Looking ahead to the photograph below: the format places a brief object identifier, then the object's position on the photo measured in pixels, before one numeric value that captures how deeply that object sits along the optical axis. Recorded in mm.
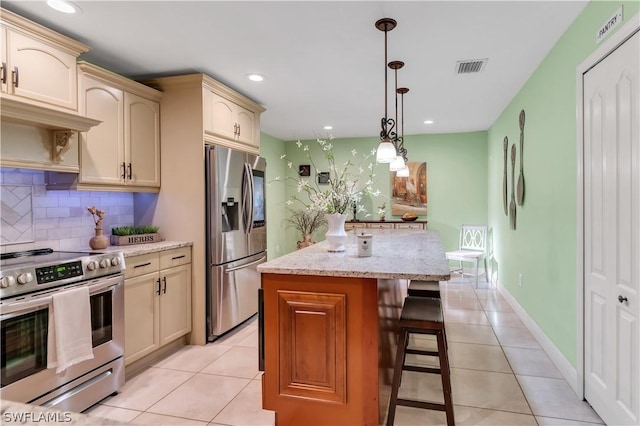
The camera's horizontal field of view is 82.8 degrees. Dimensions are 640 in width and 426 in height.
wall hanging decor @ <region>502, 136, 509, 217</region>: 4647
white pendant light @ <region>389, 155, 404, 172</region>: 3273
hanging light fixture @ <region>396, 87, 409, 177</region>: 3878
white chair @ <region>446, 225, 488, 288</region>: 5742
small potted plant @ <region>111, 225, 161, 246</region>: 3076
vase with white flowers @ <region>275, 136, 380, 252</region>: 2480
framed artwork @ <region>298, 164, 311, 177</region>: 7102
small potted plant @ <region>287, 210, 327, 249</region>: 6969
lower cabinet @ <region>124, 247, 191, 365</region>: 2750
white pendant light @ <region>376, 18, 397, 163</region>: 2456
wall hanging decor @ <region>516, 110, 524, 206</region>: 3780
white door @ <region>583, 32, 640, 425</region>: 1804
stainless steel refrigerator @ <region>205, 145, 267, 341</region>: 3400
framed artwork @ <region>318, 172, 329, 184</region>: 7000
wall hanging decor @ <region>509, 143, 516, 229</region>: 4188
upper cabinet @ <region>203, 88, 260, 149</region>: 3457
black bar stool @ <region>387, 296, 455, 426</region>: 1938
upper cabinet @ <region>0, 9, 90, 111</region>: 2217
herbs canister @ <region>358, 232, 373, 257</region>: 2317
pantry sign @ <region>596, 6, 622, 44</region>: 1930
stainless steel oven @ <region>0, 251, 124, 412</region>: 1909
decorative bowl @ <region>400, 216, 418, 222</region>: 6130
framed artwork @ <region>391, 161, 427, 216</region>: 6594
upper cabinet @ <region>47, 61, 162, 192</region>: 2734
